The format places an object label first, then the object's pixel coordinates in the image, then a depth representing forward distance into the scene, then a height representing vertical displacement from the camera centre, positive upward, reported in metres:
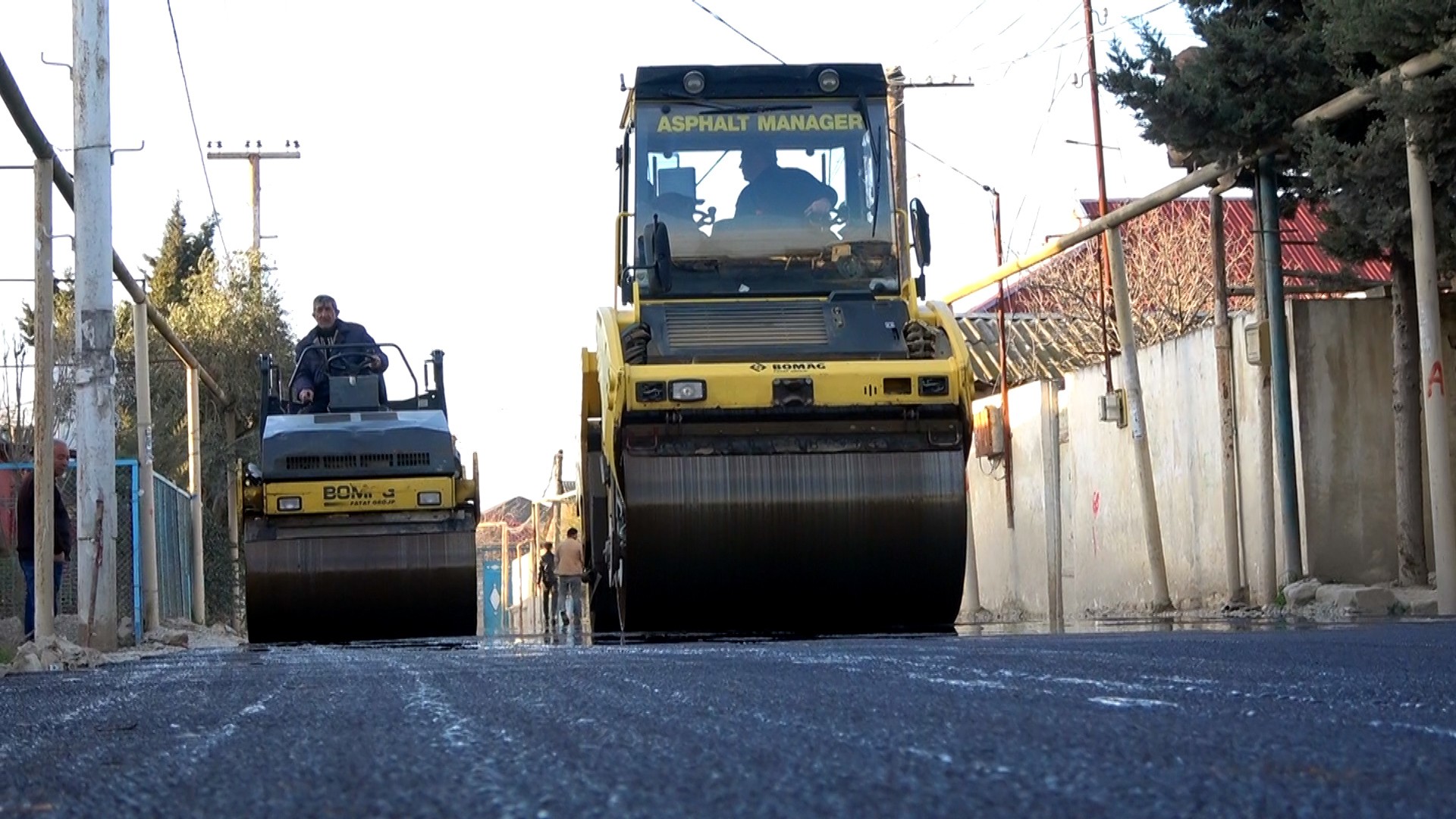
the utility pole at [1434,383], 12.92 +0.92
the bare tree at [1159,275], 31.88 +4.47
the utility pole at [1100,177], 20.67 +3.97
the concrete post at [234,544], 24.41 +0.16
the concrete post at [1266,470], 15.93 +0.43
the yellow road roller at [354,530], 14.22 +0.17
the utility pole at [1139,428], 18.42 +0.96
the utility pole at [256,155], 40.53 +8.62
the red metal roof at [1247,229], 35.50 +5.71
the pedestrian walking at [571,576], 27.38 -0.45
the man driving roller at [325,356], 15.04 +1.57
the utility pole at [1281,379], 15.61 +1.17
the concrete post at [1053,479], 21.67 +0.58
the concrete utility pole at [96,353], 12.99 +1.47
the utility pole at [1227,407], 17.05 +1.06
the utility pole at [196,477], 19.84 +0.87
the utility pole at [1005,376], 24.19 +2.01
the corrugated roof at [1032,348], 30.06 +3.07
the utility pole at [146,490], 15.48 +0.58
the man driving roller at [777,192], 12.48 +2.29
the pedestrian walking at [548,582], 32.91 -0.66
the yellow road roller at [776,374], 11.23 +0.97
